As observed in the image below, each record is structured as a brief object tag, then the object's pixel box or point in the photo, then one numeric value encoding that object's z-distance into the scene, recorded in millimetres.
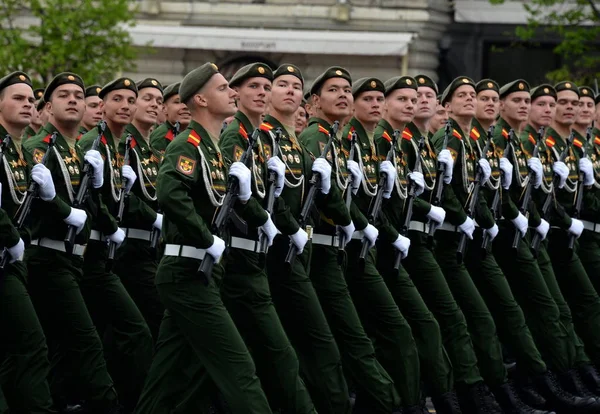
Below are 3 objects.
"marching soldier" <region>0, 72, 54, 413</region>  14082
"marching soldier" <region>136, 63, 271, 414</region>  13117
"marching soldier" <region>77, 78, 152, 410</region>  15876
